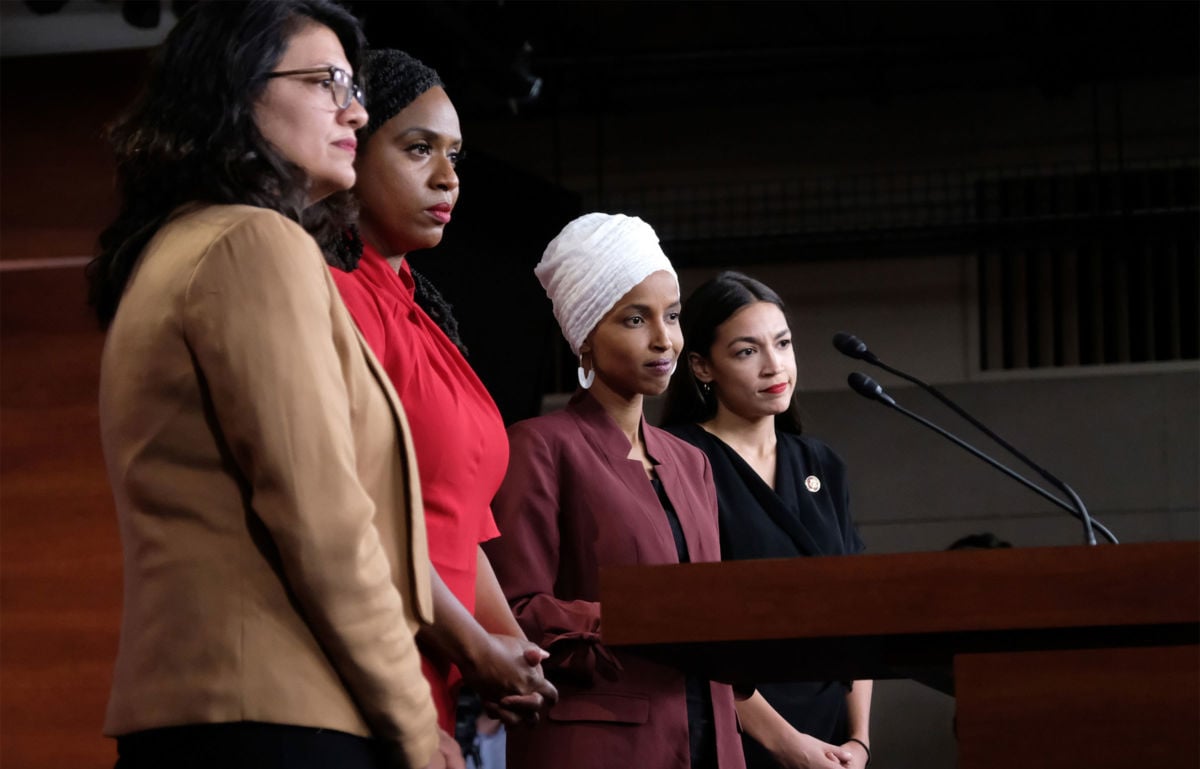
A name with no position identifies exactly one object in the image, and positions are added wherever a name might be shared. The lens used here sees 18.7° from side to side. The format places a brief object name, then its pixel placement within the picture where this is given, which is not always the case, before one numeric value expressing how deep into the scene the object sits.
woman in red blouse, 4.31
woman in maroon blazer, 4.67
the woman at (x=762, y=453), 5.33
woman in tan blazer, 3.87
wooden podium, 4.08
